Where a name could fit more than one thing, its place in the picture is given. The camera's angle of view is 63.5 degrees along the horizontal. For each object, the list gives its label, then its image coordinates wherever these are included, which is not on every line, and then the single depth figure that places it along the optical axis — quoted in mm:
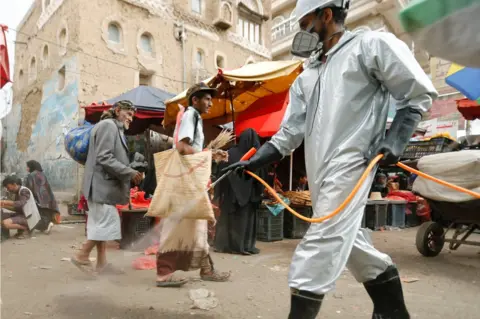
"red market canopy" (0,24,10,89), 4004
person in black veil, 5637
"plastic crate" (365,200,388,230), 8539
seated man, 6820
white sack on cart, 4336
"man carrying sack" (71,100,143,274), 3959
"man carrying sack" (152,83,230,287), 3525
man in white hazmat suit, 1902
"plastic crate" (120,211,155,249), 6082
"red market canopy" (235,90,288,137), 7145
